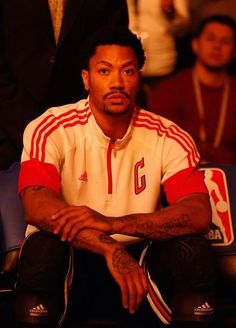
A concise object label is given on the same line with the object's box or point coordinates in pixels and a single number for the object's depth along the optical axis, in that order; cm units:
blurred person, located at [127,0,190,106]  902
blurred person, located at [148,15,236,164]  904
